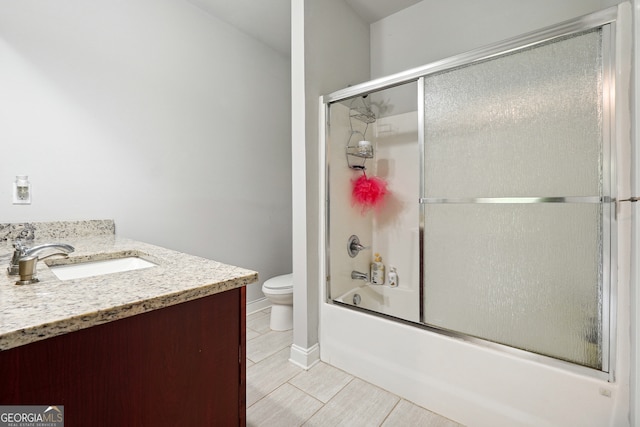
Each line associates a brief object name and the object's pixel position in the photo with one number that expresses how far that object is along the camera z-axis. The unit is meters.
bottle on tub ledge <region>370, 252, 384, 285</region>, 2.27
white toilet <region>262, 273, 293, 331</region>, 2.23
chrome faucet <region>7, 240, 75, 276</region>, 0.79
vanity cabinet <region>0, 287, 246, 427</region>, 0.53
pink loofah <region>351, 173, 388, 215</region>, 2.16
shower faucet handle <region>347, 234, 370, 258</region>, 2.12
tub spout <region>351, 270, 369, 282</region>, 2.12
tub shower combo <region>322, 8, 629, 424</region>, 1.12
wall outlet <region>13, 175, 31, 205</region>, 1.50
